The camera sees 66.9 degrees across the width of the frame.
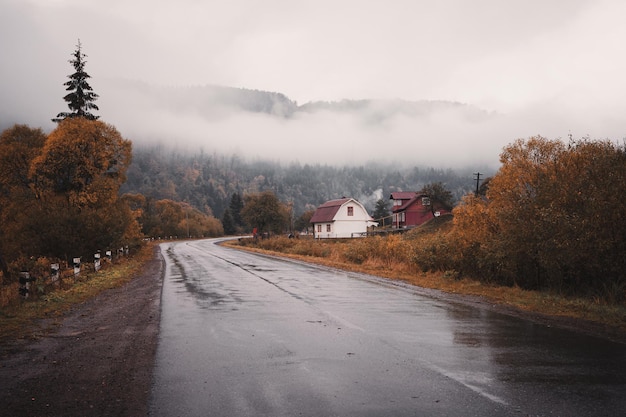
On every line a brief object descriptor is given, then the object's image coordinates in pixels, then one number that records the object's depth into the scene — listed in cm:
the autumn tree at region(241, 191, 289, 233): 7825
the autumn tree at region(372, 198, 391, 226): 13575
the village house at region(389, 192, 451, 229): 7931
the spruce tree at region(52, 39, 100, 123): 3834
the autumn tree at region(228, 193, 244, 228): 15036
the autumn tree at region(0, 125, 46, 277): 3133
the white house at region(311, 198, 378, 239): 8488
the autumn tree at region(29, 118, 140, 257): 2840
